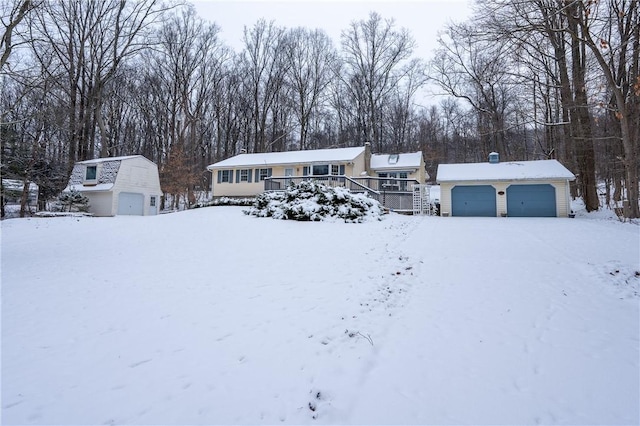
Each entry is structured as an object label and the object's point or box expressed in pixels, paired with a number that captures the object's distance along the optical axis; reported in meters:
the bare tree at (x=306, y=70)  30.42
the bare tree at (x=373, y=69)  29.11
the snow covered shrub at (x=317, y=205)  11.55
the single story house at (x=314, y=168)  20.52
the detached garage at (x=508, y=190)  15.66
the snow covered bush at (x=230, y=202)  17.97
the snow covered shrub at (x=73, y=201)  17.38
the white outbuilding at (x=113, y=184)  18.75
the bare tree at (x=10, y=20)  6.11
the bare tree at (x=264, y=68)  30.19
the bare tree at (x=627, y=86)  9.63
